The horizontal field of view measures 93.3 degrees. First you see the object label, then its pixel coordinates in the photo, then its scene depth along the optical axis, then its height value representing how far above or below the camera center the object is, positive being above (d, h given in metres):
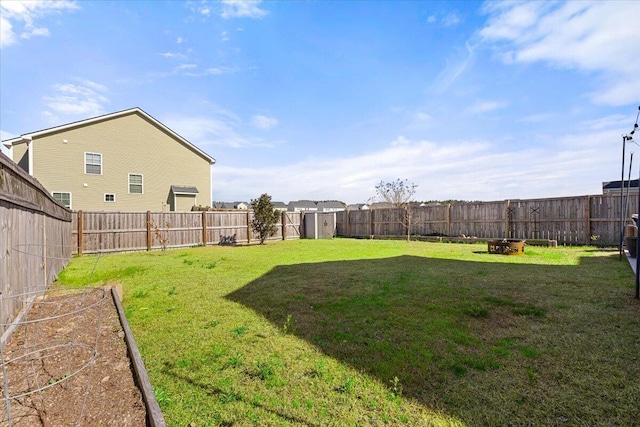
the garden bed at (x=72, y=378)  2.07 -1.39
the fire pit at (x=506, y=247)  10.25 -1.24
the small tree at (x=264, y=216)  15.90 -0.13
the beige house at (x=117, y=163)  16.25 +3.09
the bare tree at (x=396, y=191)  26.64 +1.91
